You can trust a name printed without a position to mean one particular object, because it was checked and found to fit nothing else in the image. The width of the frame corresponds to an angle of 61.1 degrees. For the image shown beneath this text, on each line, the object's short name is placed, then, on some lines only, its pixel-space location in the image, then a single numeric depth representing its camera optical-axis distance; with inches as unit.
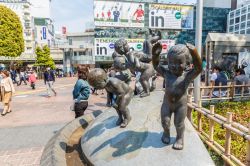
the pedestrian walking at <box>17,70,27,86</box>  820.7
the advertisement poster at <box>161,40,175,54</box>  1370.4
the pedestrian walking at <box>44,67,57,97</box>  482.8
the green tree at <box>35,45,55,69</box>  1342.3
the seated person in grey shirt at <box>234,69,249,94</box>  350.0
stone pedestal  91.8
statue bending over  97.6
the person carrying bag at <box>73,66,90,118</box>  184.4
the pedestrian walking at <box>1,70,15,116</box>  318.7
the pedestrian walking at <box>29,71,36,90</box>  636.4
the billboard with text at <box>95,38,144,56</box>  1336.1
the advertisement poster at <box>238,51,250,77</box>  451.2
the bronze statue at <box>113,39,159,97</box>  135.7
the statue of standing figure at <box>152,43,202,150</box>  83.2
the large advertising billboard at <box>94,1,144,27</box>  1272.1
